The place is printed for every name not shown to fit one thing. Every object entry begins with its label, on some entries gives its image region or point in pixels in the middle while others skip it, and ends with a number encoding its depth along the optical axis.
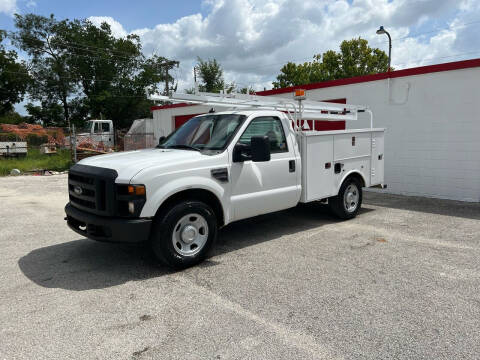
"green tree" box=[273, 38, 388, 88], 41.62
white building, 8.72
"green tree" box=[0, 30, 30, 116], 42.38
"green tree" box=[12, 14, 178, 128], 40.66
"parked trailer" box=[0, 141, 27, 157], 19.06
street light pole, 19.42
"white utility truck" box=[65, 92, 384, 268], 4.18
